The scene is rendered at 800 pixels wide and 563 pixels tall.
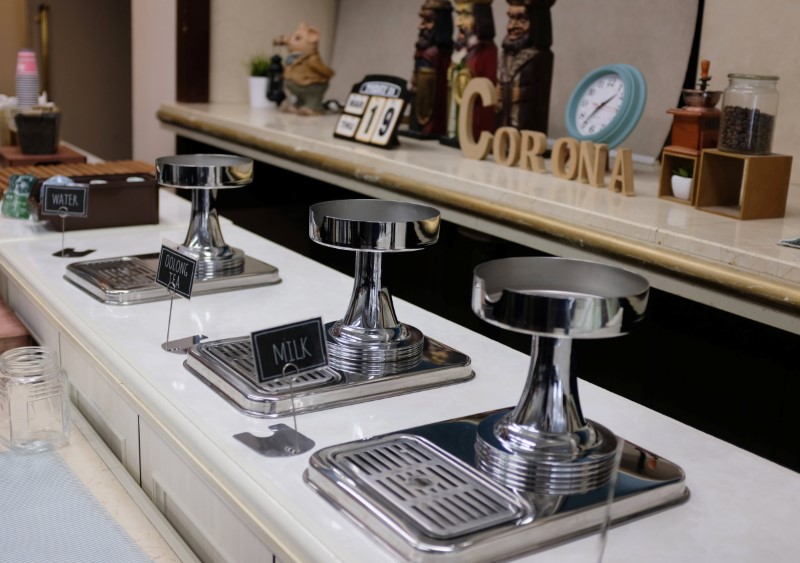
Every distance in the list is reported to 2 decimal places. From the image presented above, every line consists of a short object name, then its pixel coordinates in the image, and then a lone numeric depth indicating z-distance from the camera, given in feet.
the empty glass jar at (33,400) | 4.44
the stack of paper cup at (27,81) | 9.86
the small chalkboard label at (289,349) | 3.48
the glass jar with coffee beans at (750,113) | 7.06
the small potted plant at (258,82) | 14.08
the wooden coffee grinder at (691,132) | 7.57
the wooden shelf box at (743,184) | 7.05
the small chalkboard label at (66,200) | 6.21
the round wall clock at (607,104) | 8.65
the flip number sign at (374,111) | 10.32
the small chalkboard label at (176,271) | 4.53
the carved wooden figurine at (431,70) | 10.90
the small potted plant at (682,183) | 7.65
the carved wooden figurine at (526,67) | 9.32
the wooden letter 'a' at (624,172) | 7.82
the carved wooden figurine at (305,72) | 12.74
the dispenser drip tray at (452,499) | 2.78
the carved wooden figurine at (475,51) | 10.06
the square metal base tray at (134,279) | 5.19
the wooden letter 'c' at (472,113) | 9.54
